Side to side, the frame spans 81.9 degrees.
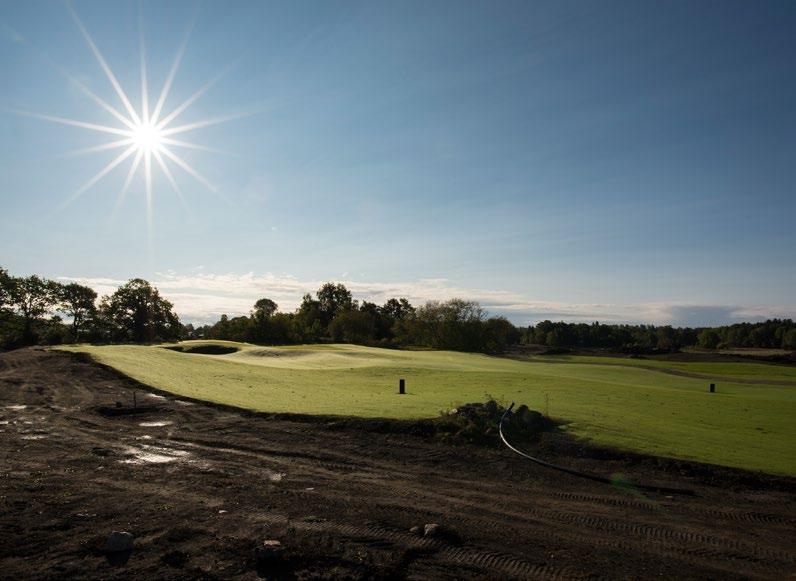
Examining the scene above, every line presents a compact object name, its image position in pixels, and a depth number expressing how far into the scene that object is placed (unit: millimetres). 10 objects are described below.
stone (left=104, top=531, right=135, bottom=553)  6820
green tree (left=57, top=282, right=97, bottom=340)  89438
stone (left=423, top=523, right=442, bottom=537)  7469
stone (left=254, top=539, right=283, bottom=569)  6600
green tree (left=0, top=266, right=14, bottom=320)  77750
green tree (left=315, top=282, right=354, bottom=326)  140125
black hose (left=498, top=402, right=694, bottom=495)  9992
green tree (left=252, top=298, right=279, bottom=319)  142375
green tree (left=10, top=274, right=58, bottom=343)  79500
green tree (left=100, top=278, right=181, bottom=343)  92312
